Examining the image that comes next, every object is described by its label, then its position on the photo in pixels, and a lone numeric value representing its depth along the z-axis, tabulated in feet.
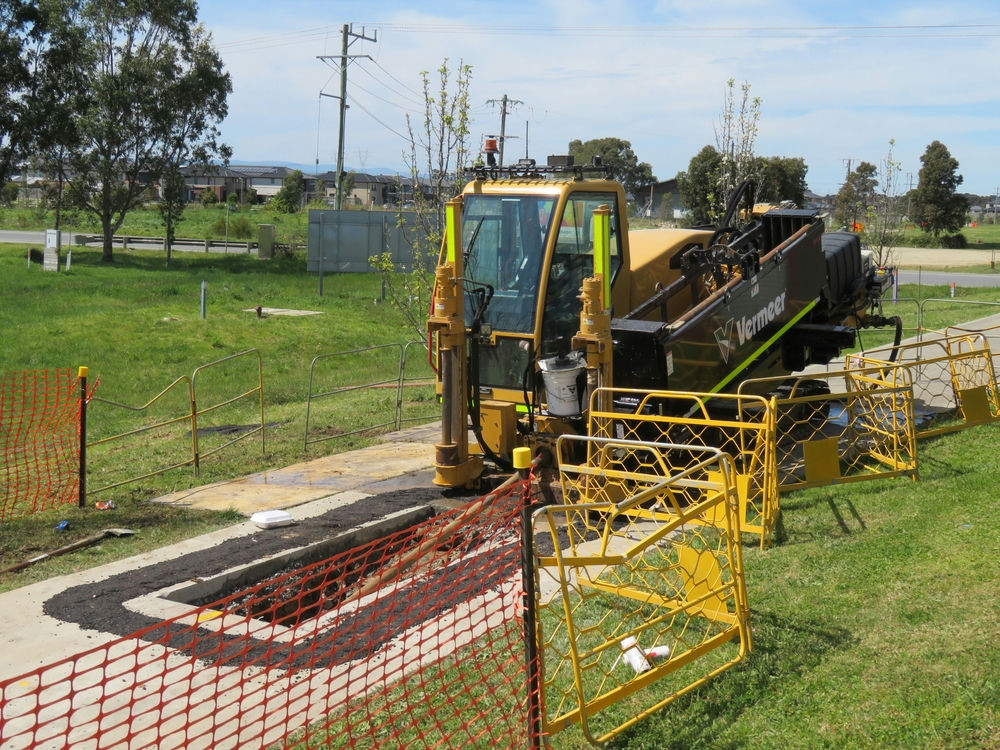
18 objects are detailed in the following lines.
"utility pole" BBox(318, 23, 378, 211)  134.55
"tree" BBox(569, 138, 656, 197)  233.96
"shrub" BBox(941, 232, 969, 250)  227.38
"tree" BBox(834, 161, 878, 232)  121.19
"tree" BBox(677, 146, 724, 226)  156.22
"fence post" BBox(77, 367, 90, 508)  34.53
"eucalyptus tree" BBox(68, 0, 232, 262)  136.87
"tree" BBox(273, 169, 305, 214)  239.09
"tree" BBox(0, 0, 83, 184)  119.14
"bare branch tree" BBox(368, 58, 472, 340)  52.80
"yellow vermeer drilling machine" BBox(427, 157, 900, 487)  32.50
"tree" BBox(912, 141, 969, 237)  220.84
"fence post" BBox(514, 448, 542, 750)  15.46
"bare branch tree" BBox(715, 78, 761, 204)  78.31
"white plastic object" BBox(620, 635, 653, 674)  19.33
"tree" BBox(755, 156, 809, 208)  161.07
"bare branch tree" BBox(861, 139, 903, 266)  93.09
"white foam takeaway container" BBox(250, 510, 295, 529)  31.91
